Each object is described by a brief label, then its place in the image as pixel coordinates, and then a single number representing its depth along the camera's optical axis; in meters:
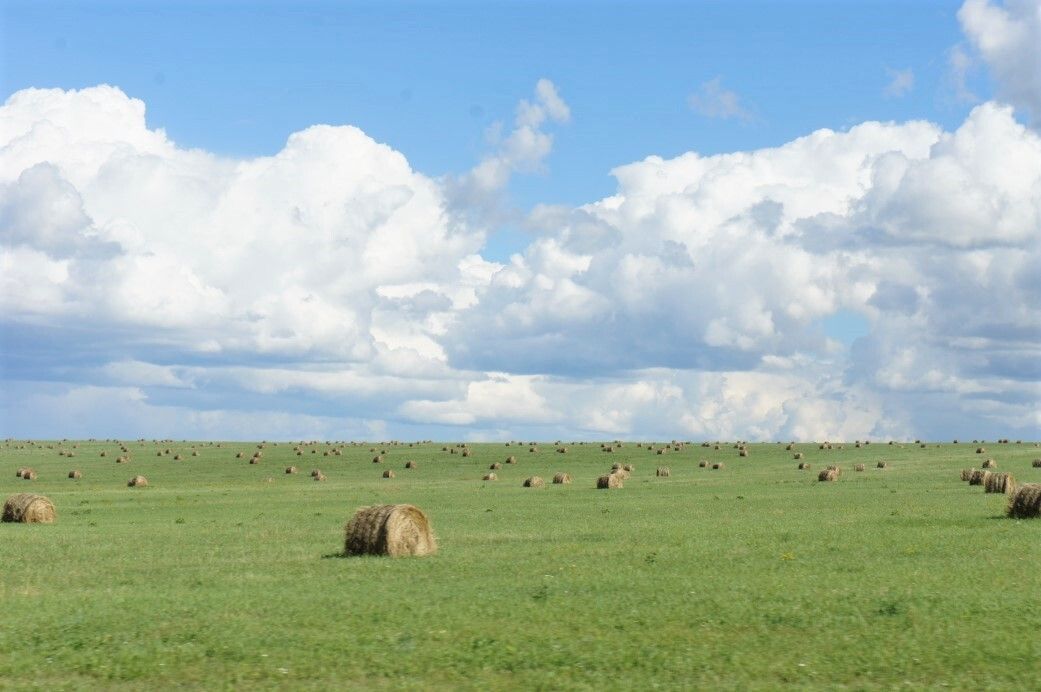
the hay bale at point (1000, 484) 59.25
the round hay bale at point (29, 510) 48.09
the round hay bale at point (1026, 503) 41.88
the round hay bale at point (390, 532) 33.38
